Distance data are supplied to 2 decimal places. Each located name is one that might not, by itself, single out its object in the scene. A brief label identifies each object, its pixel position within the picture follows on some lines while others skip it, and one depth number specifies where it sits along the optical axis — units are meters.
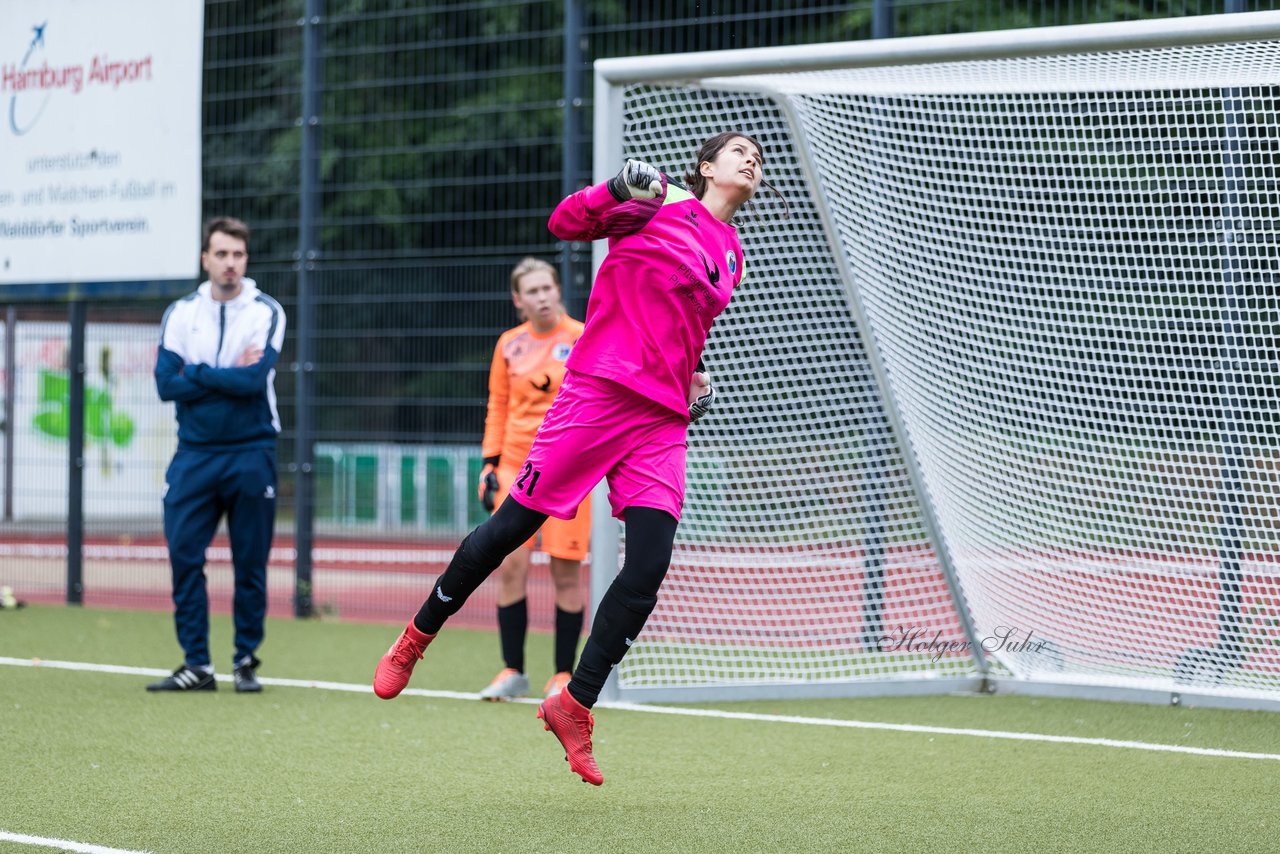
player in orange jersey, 14.70
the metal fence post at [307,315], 21.86
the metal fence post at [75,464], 22.77
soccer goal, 13.54
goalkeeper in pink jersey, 9.57
